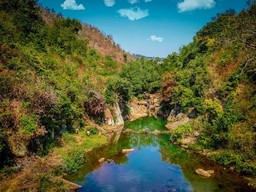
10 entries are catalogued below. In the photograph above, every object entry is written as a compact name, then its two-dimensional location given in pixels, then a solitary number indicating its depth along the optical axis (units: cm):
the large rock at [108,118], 2977
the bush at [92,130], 2535
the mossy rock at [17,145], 1554
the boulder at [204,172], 1798
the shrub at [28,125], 1636
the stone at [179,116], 3162
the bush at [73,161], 1781
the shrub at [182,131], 2479
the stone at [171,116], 3436
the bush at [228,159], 1869
